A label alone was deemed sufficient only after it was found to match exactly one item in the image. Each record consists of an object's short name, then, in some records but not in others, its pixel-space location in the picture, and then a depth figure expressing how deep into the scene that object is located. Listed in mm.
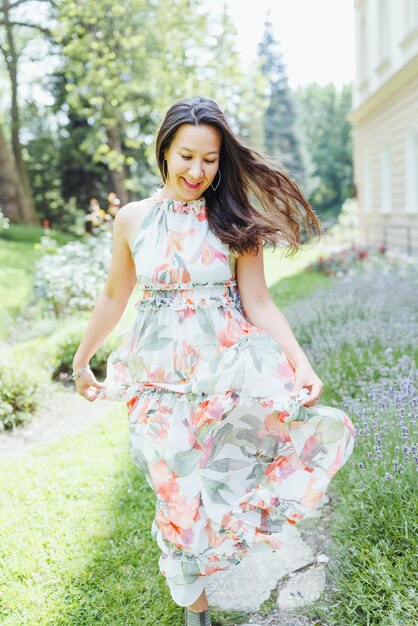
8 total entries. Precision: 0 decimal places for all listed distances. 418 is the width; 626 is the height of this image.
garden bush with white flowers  7703
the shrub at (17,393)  4672
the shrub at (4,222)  12391
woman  2113
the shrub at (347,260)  11727
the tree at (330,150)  43500
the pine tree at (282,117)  37566
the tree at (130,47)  13961
